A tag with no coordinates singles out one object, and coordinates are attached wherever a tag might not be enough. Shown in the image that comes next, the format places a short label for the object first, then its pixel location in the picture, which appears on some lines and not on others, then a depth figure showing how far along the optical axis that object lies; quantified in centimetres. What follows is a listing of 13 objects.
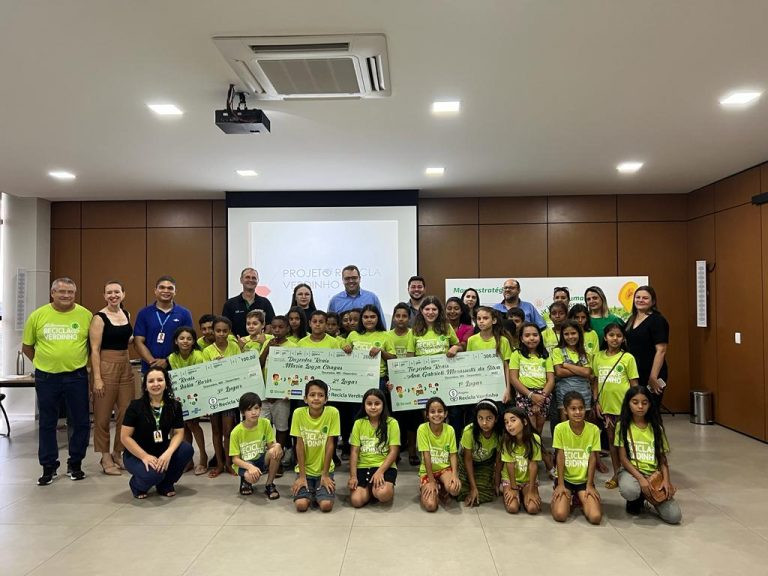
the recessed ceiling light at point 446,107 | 436
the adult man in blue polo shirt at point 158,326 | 507
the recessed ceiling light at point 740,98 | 417
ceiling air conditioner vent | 326
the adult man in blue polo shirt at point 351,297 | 581
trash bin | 728
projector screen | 789
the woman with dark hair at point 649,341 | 492
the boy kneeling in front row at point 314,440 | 413
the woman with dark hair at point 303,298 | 572
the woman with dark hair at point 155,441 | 427
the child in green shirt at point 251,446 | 433
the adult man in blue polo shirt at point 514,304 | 560
